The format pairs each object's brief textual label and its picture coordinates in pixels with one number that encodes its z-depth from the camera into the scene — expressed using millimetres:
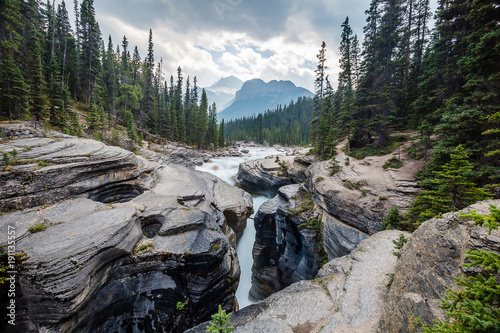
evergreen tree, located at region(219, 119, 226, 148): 62800
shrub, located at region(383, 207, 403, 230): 9280
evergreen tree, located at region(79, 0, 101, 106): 31359
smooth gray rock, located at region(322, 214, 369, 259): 11023
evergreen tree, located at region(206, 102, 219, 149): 55438
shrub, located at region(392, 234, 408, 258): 6457
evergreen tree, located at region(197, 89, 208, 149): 49969
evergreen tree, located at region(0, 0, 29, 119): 16328
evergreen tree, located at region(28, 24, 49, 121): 18109
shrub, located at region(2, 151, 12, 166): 7714
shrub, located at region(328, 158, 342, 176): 16062
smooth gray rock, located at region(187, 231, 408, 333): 4832
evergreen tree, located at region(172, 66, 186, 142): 46372
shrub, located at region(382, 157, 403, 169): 13523
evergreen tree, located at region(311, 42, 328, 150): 26666
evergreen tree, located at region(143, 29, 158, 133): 35688
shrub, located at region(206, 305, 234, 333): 4148
